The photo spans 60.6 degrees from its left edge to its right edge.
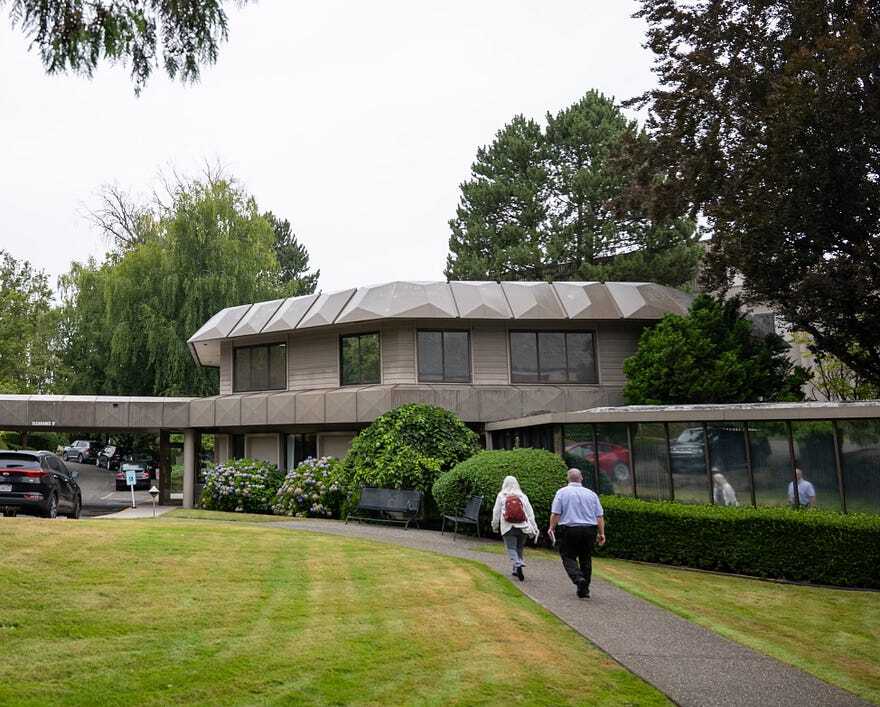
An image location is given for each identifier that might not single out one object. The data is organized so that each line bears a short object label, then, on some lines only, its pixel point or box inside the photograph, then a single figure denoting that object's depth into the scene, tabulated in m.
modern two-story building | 24.89
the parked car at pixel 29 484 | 16.98
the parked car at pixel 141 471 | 34.59
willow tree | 36.00
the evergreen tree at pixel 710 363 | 22.17
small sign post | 23.69
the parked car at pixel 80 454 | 60.66
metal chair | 16.70
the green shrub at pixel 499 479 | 16.30
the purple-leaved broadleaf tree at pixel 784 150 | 16.80
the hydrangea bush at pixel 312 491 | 21.98
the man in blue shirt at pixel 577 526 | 10.79
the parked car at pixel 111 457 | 51.04
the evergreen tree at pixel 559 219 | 38.44
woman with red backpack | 12.26
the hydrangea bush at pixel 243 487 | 24.86
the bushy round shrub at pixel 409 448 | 19.75
